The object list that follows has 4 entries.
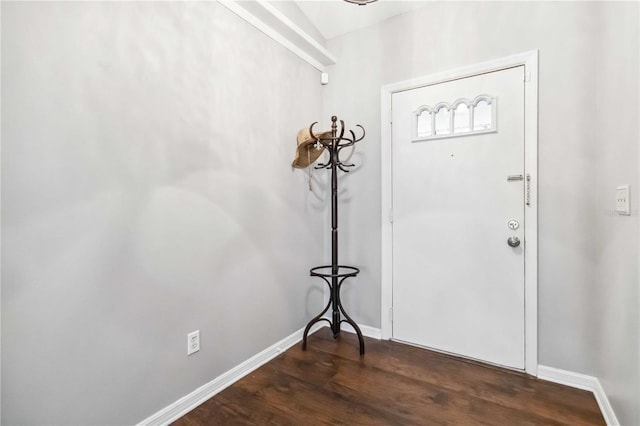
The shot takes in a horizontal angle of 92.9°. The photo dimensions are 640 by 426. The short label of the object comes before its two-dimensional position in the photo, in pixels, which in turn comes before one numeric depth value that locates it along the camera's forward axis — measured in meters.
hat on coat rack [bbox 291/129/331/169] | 2.29
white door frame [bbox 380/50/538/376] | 1.95
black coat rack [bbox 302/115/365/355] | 2.30
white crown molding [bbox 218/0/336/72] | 1.97
